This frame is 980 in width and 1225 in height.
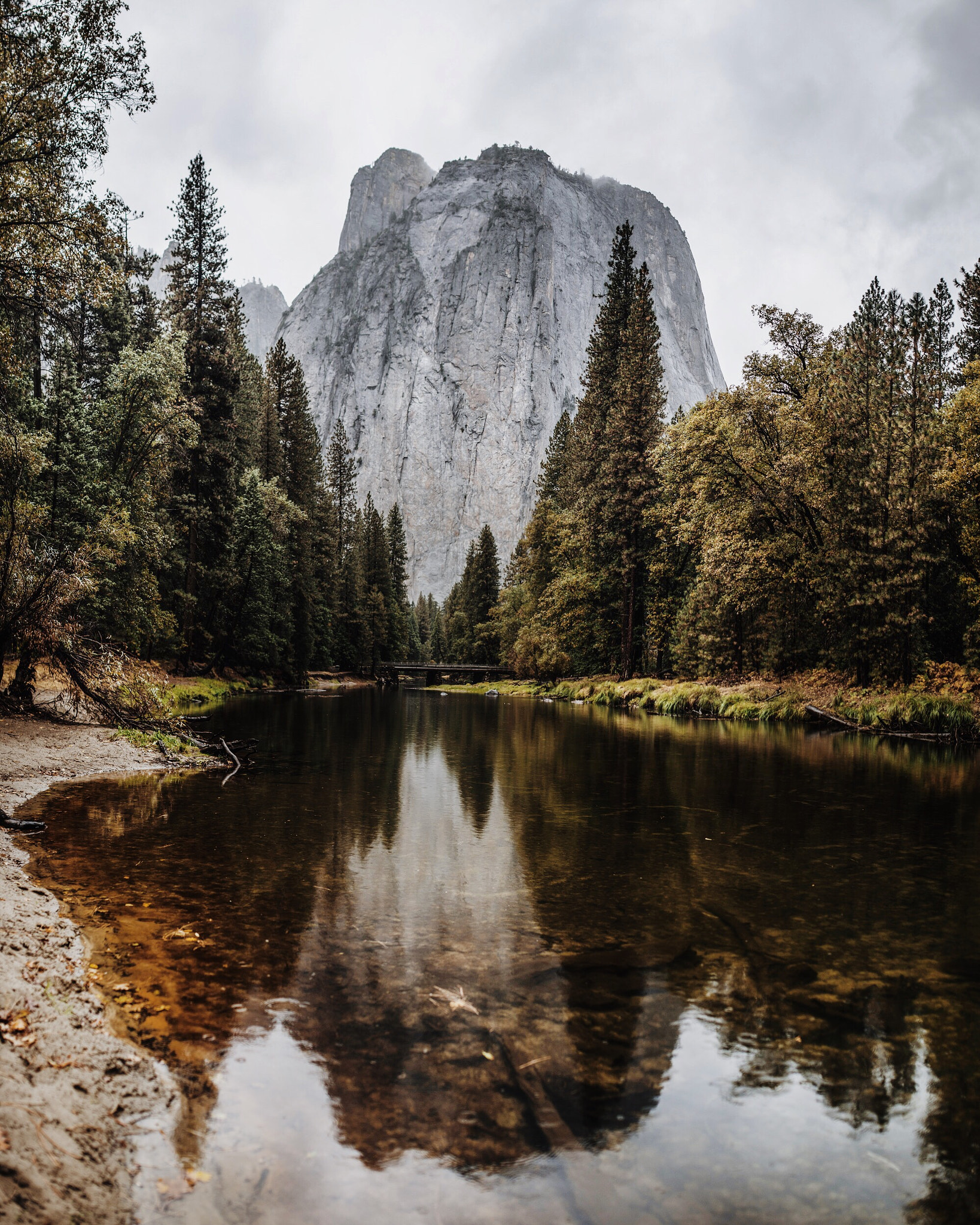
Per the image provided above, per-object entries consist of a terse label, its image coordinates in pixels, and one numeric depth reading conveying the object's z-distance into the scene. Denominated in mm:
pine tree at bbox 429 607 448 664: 109625
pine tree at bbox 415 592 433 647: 132125
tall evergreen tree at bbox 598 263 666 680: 37625
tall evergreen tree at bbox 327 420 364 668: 61812
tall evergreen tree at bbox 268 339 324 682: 45000
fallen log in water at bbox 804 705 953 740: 21192
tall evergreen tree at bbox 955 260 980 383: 34938
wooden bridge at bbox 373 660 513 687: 61188
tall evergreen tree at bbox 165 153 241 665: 31250
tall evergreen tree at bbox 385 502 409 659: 80938
